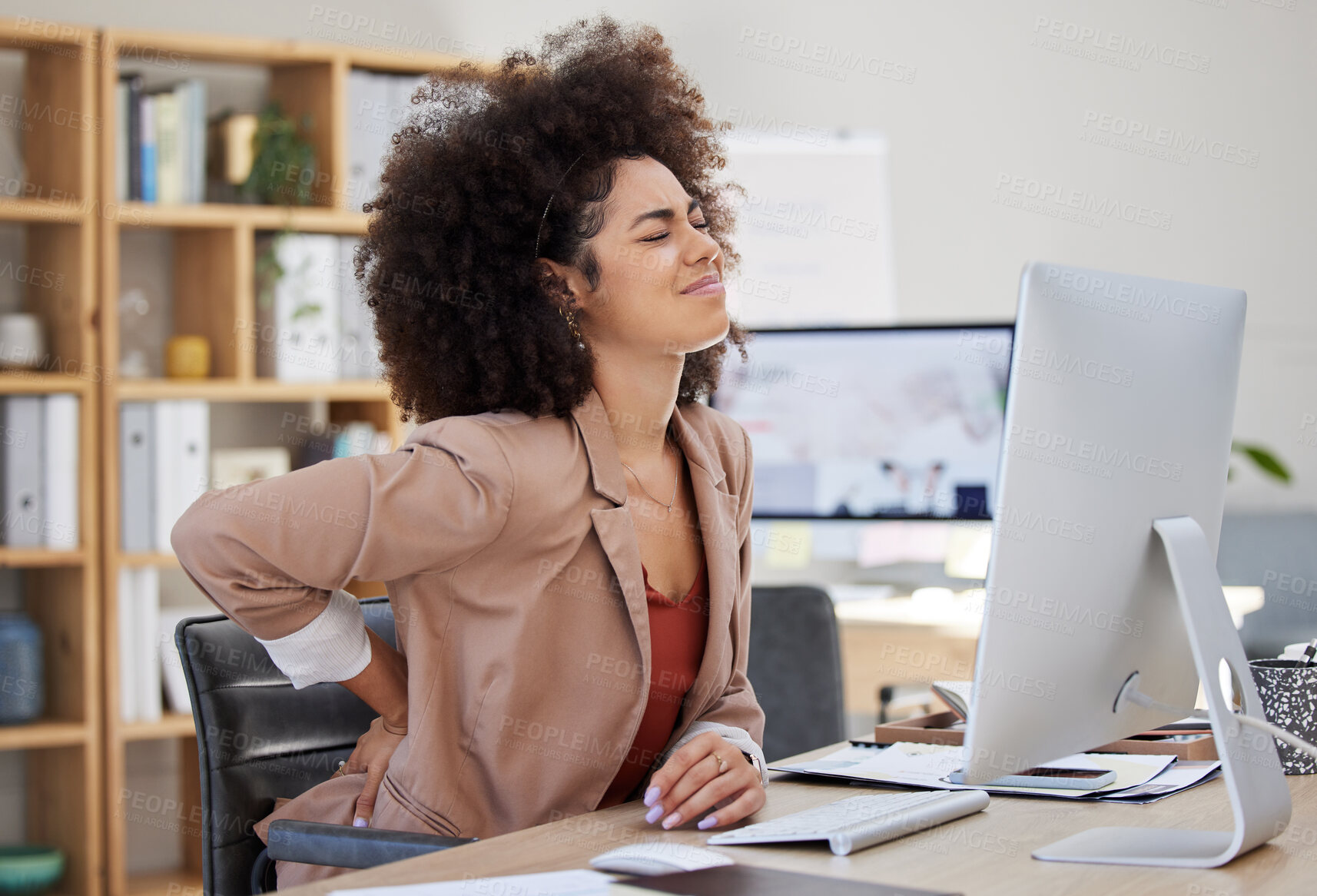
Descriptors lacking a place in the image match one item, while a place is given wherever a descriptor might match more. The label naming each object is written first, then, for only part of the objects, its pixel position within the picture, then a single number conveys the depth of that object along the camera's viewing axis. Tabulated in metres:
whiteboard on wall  3.68
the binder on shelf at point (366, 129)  3.26
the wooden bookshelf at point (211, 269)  2.97
